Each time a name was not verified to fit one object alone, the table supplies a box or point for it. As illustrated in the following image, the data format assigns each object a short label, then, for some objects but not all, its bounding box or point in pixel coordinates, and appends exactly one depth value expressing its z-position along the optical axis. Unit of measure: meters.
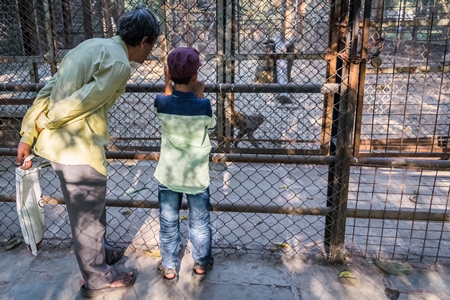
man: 2.01
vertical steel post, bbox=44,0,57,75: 4.86
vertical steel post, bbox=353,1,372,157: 2.37
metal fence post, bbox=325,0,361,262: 2.42
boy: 2.25
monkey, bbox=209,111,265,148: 5.61
